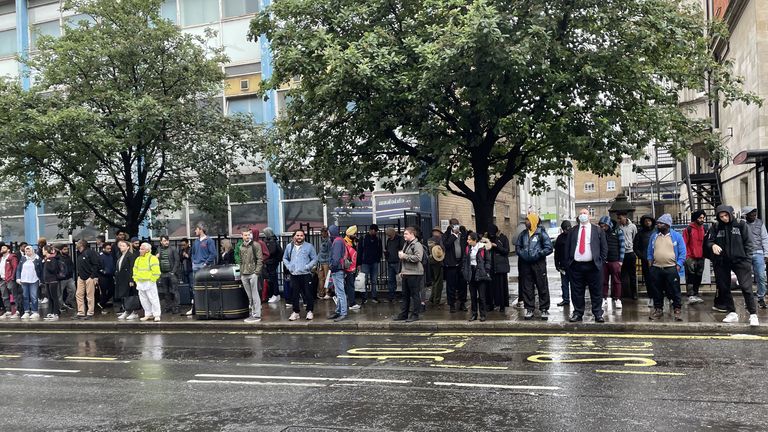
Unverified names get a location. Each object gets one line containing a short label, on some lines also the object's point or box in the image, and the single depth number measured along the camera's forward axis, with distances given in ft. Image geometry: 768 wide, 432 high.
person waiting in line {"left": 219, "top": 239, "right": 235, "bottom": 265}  45.34
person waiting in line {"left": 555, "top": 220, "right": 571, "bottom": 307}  37.60
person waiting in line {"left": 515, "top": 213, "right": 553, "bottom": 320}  33.99
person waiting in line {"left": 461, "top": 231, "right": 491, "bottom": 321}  34.09
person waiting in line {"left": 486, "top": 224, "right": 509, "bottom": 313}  36.22
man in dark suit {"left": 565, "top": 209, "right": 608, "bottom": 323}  31.86
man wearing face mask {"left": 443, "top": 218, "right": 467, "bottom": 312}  39.11
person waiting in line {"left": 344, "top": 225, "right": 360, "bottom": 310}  41.11
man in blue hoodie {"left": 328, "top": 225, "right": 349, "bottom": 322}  37.45
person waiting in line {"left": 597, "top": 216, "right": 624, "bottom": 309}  36.09
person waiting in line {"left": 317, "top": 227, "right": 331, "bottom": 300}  44.98
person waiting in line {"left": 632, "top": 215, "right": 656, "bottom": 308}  35.91
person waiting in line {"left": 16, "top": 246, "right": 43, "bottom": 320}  46.11
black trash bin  40.16
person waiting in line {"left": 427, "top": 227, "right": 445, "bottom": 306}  41.09
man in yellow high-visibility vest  41.45
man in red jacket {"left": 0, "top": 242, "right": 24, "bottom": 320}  47.32
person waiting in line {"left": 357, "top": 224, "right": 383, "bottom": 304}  45.03
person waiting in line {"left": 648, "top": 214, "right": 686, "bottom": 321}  31.78
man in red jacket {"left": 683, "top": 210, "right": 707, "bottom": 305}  36.27
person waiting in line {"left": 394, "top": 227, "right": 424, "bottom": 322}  34.78
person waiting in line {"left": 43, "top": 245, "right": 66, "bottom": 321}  45.30
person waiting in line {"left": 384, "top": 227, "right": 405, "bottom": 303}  44.27
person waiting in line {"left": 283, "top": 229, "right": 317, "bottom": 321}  37.81
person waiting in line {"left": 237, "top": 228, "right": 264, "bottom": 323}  38.73
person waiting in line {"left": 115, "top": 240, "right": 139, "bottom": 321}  43.34
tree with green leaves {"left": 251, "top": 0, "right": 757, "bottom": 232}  33.45
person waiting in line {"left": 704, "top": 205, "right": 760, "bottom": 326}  29.94
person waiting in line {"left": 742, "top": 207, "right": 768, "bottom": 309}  33.12
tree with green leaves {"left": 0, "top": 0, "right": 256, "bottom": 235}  45.21
